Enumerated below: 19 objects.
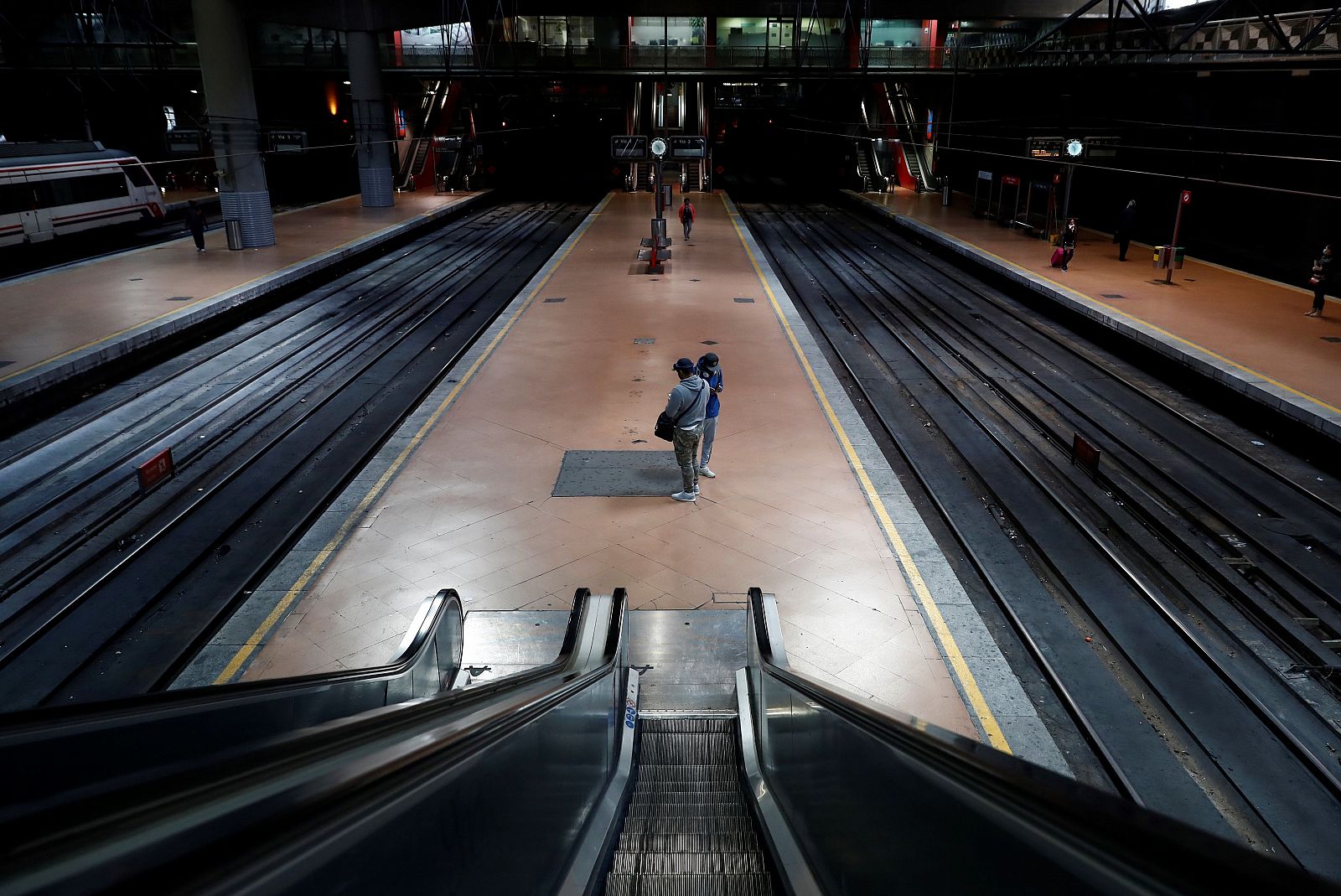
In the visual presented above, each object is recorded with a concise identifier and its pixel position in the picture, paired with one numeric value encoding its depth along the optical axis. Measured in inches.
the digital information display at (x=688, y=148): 934.4
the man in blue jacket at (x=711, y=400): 367.2
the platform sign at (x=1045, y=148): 919.0
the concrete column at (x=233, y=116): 898.1
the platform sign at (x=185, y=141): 1083.3
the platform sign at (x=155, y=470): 381.7
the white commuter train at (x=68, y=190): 807.1
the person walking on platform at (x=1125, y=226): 854.5
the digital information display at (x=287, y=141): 1123.3
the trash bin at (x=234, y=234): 939.3
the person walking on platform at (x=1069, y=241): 800.9
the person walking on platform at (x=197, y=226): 933.8
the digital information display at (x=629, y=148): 907.4
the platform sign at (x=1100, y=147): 895.1
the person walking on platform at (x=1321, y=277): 603.5
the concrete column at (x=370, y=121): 1282.0
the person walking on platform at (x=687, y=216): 1052.5
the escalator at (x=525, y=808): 47.1
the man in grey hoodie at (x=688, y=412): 345.1
